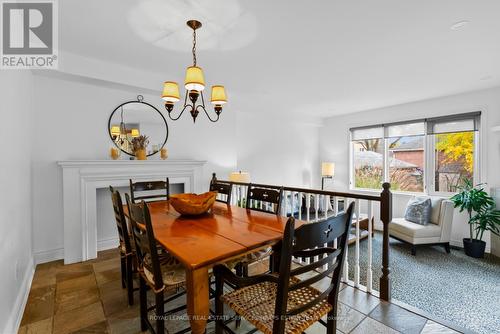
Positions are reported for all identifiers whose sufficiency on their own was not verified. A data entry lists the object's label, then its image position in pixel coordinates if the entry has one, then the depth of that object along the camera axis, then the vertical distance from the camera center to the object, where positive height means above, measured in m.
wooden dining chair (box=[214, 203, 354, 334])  1.01 -0.68
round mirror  3.25 +0.53
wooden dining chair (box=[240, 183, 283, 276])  1.90 -0.36
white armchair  3.54 -1.01
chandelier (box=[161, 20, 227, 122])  1.98 +0.67
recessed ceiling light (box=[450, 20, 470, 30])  2.05 +1.24
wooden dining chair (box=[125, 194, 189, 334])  1.36 -0.75
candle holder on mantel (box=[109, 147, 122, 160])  3.13 +0.12
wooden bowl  1.96 -0.35
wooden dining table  1.16 -0.47
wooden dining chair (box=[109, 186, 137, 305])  1.81 -0.67
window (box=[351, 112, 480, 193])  4.06 +0.19
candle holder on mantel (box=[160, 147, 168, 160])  3.53 +0.13
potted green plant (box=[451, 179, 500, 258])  3.40 -0.74
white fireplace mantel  2.82 -0.37
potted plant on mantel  3.32 +0.23
